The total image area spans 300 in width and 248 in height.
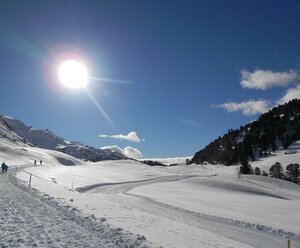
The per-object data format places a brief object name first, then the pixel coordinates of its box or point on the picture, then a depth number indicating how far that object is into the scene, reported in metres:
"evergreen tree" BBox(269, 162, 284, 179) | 89.19
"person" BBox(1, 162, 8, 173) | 37.63
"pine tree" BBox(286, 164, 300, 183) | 86.54
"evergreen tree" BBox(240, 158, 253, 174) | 80.86
